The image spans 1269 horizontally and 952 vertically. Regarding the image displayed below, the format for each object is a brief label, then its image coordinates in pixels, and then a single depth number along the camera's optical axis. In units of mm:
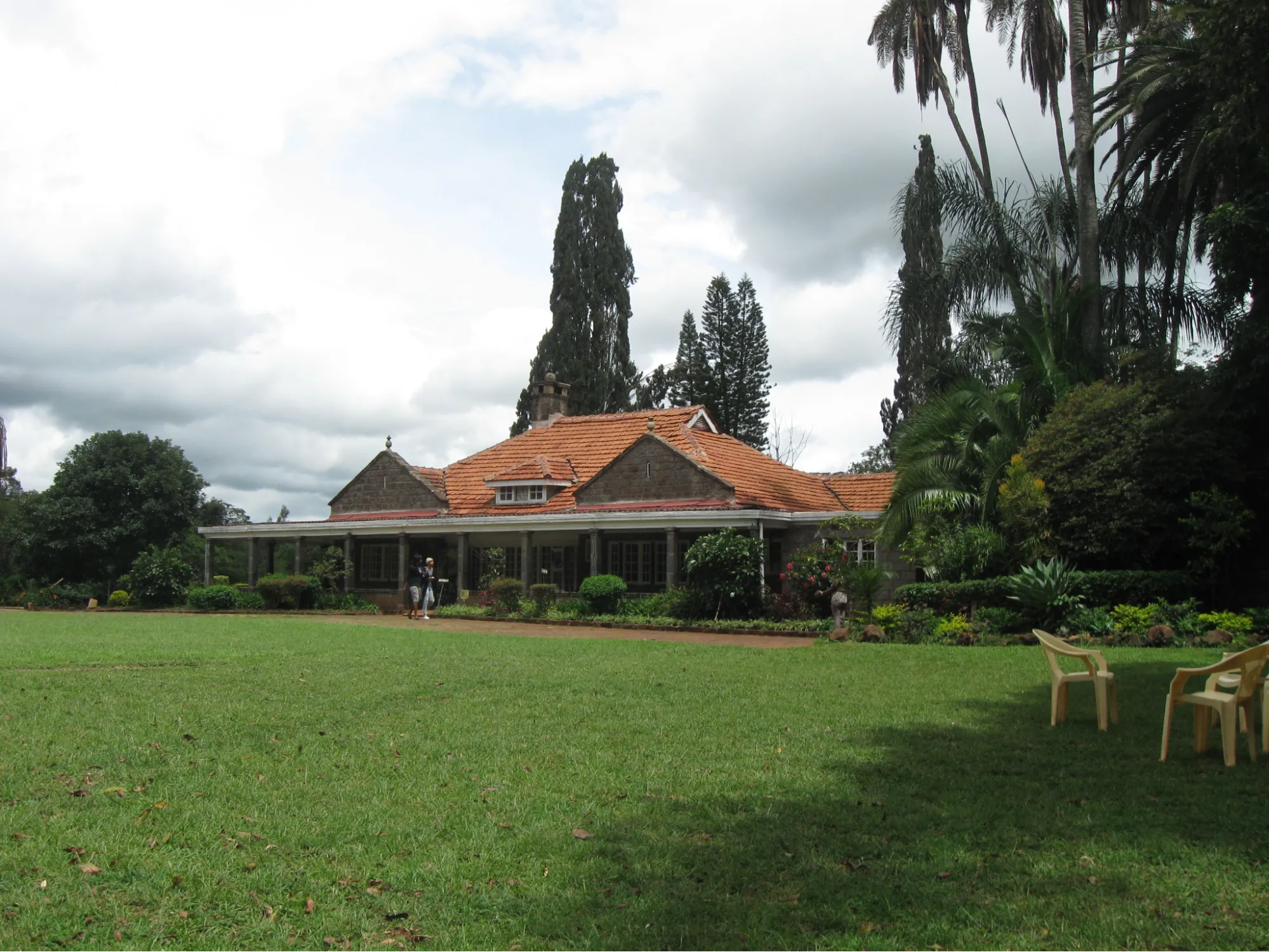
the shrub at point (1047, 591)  16905
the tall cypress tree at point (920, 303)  22891
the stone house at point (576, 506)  26297
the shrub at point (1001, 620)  17031
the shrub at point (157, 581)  30875
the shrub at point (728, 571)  22141
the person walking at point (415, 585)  25547
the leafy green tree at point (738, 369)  46125
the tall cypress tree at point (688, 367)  46875
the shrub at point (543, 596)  24562
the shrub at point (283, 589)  28578
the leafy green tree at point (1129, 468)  17328
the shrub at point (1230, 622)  15203
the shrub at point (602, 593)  24453
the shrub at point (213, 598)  29047
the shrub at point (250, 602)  29138
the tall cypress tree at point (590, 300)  43594
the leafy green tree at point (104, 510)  35969
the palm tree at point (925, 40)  23781
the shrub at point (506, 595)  25156
